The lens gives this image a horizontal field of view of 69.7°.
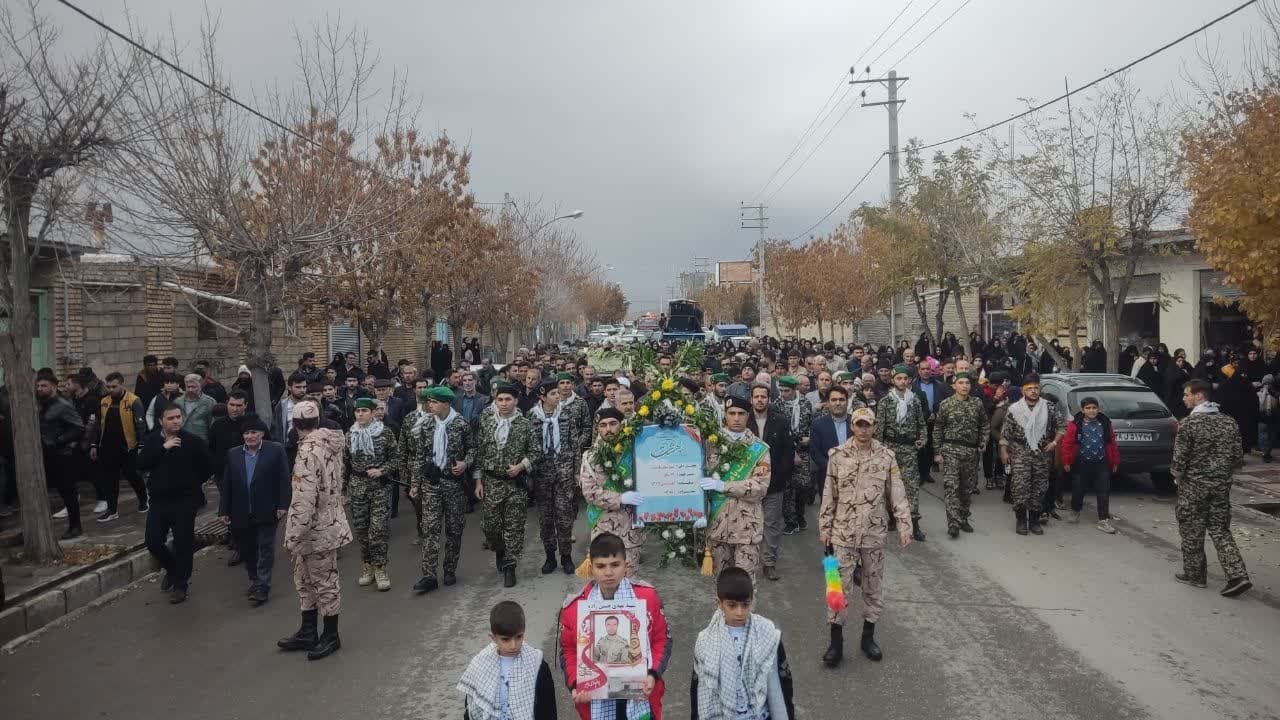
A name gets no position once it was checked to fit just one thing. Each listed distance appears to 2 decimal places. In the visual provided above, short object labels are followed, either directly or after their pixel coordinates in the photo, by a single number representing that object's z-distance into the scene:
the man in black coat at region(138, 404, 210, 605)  8.20
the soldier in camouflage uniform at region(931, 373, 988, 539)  10.09
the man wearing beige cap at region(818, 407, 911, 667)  6.47
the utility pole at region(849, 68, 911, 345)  26.05
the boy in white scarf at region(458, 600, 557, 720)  3.85
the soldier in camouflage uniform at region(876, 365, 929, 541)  10.01
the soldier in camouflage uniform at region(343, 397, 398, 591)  8.57
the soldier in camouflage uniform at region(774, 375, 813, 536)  10.52
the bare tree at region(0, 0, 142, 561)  8.59
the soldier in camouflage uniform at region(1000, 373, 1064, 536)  10.17
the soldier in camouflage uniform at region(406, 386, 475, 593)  8.48
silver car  11.84
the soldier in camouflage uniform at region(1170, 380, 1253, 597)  7.82
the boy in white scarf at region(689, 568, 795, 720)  4.03
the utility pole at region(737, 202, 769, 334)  50.16
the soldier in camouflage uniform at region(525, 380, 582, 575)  8.99
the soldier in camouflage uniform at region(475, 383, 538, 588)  8.48
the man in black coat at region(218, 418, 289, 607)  8.18
